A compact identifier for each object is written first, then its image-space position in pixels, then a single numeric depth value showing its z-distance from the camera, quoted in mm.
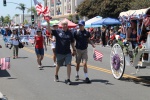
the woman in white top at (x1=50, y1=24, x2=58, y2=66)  12423
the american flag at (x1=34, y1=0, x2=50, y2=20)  9430
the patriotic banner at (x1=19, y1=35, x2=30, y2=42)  31594
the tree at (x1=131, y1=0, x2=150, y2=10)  29042
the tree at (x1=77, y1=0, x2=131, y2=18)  41906
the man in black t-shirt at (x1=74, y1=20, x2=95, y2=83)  10084
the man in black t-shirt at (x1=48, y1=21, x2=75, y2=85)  9781
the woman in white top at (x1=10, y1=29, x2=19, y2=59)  18297
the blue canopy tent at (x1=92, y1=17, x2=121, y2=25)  31141
